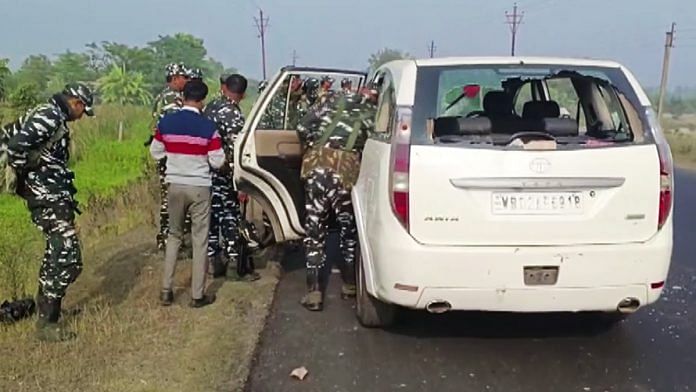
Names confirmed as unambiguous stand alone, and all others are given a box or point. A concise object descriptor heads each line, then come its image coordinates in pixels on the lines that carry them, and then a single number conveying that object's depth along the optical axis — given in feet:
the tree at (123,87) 145.28
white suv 14.30
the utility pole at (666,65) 109.91
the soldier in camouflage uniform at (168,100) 22.67
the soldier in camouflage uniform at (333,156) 18.85
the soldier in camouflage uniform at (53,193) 16.12
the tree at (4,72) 75.51
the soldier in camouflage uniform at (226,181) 21.94
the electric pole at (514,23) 162.71
